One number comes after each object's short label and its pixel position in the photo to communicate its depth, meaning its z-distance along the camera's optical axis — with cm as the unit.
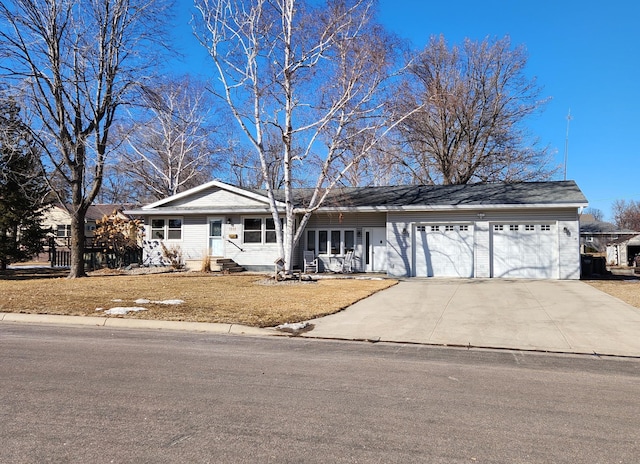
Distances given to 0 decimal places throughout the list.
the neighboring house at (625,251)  3500
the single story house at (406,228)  1927
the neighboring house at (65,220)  4622
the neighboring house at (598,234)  4109
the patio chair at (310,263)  2257
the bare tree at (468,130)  3009
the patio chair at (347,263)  2250
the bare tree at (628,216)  6833
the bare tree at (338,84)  1714
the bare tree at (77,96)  1772
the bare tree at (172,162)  3391
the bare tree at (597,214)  9702
